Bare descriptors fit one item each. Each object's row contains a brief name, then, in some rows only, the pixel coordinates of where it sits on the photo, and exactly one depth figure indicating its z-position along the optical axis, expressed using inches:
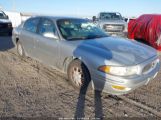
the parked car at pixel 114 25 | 305.4
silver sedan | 89.0
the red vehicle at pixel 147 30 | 208.3
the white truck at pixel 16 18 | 575.6
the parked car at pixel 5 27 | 314.8
